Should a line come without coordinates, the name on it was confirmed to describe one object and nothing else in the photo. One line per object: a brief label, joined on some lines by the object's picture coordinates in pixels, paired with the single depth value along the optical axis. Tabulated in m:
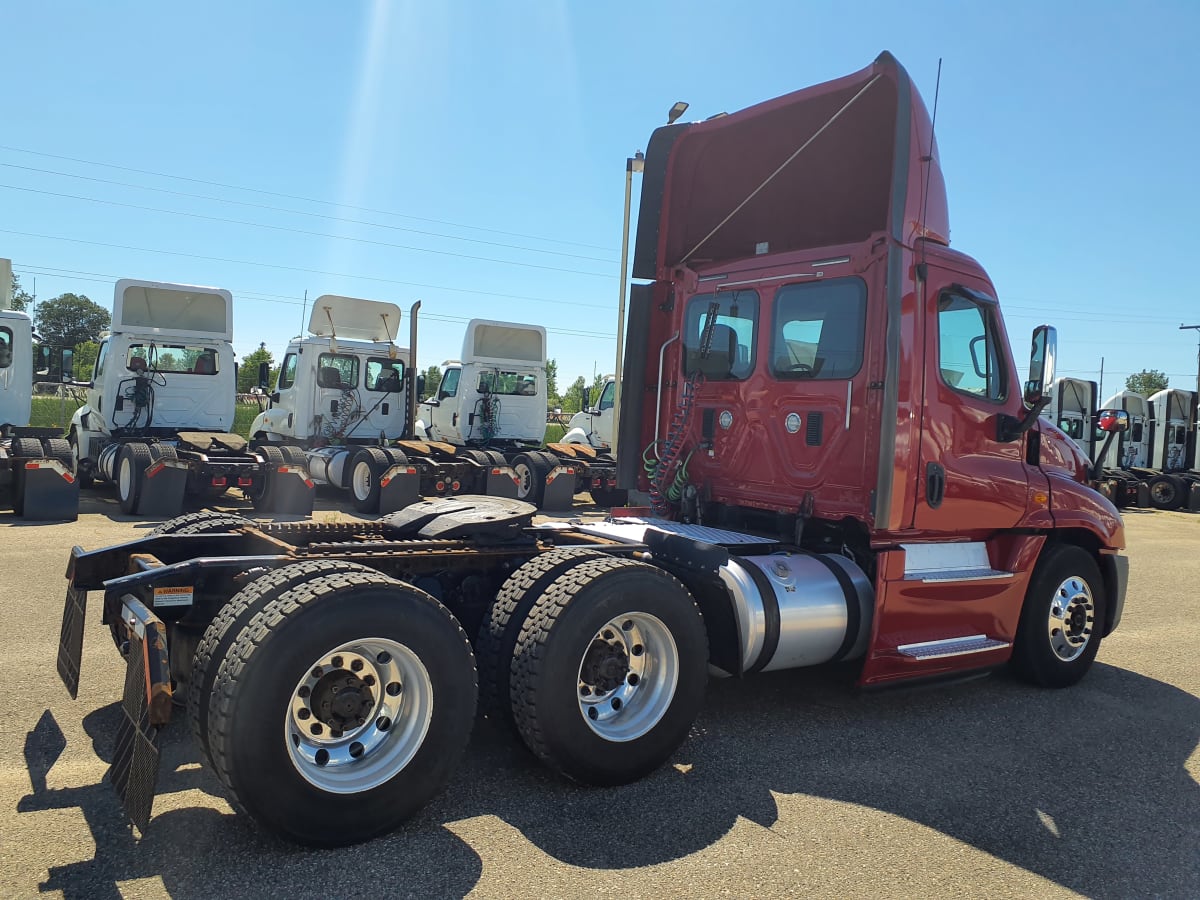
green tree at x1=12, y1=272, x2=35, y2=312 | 65.88
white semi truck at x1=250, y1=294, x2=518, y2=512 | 14.70
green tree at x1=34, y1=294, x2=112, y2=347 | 89.12
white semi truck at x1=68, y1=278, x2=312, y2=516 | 12.87
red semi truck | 3.28
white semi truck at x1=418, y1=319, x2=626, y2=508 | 16.47
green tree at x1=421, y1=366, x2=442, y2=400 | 59.79
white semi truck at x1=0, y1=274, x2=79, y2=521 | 11.38
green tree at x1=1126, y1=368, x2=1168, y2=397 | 93.33
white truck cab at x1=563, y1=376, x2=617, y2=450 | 20.81
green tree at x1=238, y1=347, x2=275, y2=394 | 57.13
